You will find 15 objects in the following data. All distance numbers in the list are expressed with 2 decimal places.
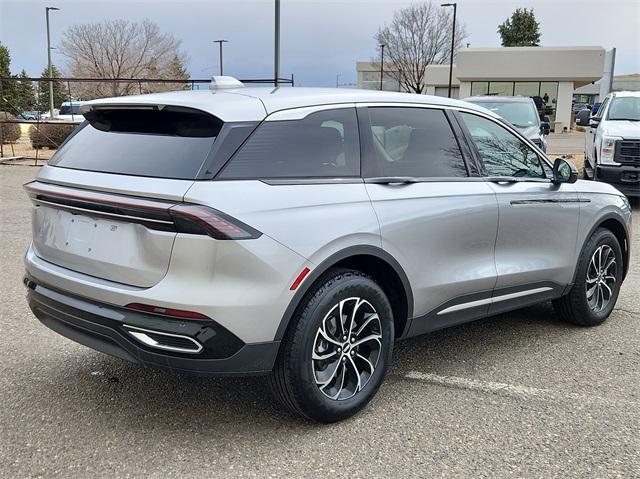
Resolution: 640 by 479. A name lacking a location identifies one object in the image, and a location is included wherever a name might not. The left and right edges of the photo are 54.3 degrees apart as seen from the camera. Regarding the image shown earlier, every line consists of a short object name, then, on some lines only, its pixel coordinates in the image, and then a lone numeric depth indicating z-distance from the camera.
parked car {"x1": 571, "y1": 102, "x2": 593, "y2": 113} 51.56
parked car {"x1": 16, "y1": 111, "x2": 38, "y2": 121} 18.89
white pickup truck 10.70
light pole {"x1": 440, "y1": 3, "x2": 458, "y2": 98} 38.71
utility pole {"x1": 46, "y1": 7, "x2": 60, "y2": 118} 36.91
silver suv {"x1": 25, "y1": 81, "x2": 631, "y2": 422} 2.79
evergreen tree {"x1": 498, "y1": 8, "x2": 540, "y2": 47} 67.50
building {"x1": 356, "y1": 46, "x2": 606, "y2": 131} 41.22
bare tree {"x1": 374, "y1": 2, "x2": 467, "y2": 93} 50.84
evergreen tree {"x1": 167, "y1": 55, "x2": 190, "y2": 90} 42.03
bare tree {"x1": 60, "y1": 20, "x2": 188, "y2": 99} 39.50
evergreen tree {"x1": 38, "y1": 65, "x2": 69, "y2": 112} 21.57
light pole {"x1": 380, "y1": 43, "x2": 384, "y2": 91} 52.61
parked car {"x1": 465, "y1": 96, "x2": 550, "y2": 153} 11.94
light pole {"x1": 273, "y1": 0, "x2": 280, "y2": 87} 15.29
